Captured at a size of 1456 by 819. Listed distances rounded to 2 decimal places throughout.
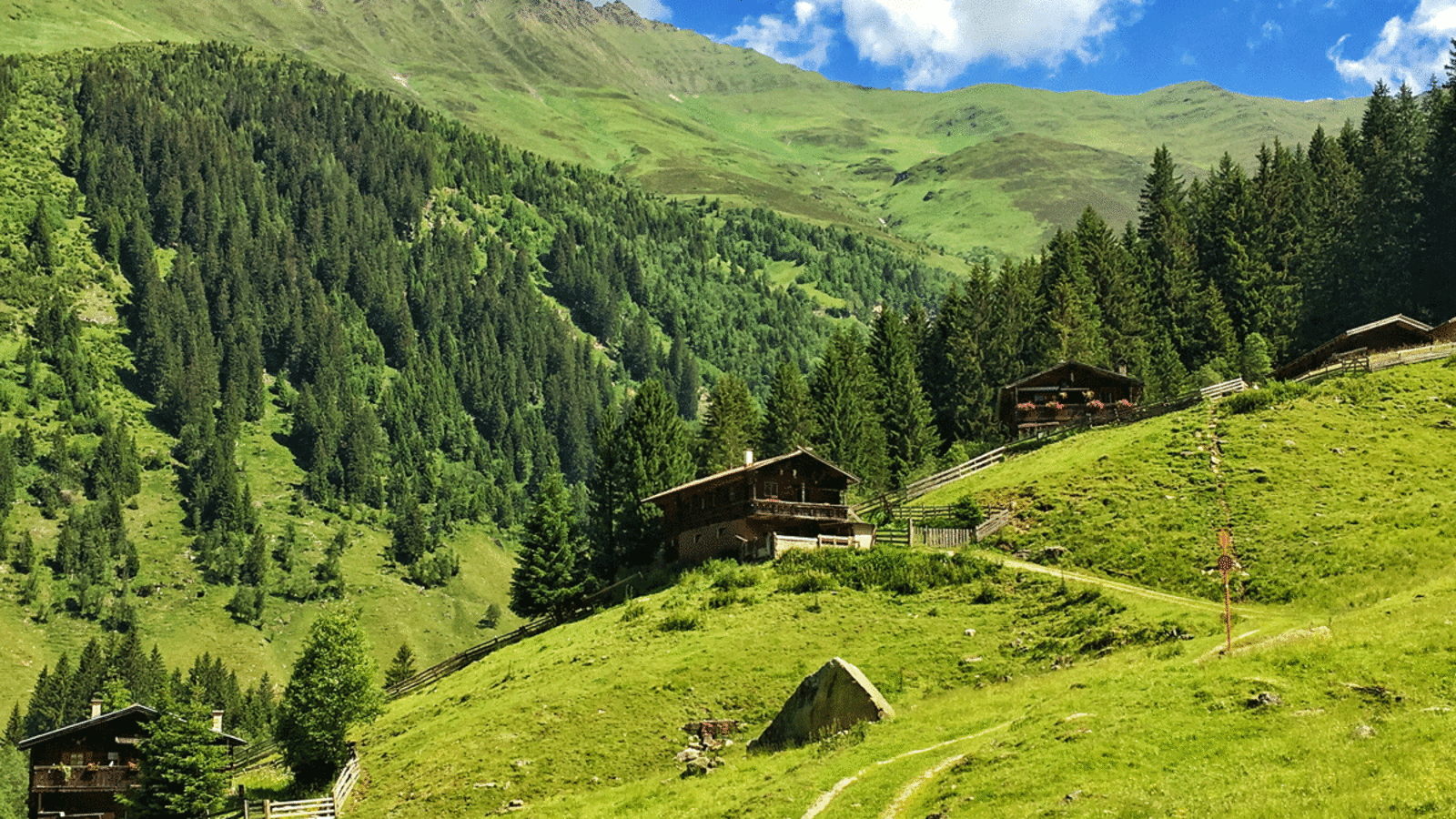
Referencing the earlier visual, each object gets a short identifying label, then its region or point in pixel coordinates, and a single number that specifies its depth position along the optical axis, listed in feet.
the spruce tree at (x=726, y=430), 382.63
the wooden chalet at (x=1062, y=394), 334.85
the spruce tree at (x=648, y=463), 318.24
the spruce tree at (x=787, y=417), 373.81
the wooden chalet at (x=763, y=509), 275.18
